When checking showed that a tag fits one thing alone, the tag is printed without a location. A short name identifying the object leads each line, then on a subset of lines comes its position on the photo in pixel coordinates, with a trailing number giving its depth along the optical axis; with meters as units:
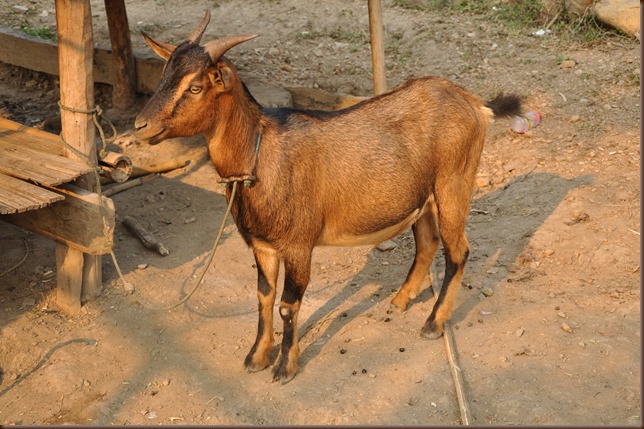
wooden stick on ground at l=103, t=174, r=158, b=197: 8.27
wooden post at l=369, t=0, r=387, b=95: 8.44
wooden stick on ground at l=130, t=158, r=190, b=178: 8.62
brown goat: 4.71
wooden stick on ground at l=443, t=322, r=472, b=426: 4.91
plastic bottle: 8.66
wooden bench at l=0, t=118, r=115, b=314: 5.71
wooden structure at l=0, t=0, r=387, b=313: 5.85
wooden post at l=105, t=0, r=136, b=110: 9.77
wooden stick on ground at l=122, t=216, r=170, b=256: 7.27
